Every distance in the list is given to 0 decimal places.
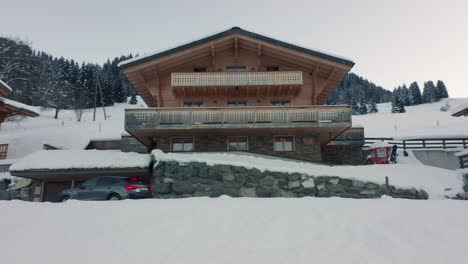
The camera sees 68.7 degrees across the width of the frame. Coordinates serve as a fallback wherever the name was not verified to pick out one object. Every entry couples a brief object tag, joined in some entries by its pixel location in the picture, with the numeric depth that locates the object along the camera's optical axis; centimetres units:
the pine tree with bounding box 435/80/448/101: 9525
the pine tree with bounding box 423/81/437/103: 9519
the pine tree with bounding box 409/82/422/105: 9769
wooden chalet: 2072
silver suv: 1462
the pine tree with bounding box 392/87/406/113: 8219
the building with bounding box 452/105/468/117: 1774
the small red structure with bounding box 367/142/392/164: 2167
